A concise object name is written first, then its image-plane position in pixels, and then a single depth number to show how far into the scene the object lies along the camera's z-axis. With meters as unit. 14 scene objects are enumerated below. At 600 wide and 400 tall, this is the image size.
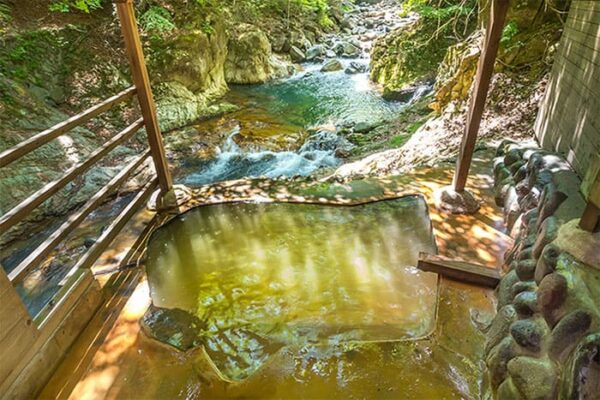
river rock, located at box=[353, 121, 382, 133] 8.73
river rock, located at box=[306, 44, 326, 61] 16.03
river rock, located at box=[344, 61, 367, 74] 13.68
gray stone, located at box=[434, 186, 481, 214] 3.56
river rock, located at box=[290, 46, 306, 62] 15.77
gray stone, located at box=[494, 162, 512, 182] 3.71
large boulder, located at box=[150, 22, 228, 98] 9.13
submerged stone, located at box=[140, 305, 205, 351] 2.38
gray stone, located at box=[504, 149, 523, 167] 3.68
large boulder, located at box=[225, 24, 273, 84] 12.47
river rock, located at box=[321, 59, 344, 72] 14.28
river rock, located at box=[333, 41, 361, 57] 16.08
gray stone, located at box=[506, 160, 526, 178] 3.52
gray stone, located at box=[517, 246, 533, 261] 2.30
